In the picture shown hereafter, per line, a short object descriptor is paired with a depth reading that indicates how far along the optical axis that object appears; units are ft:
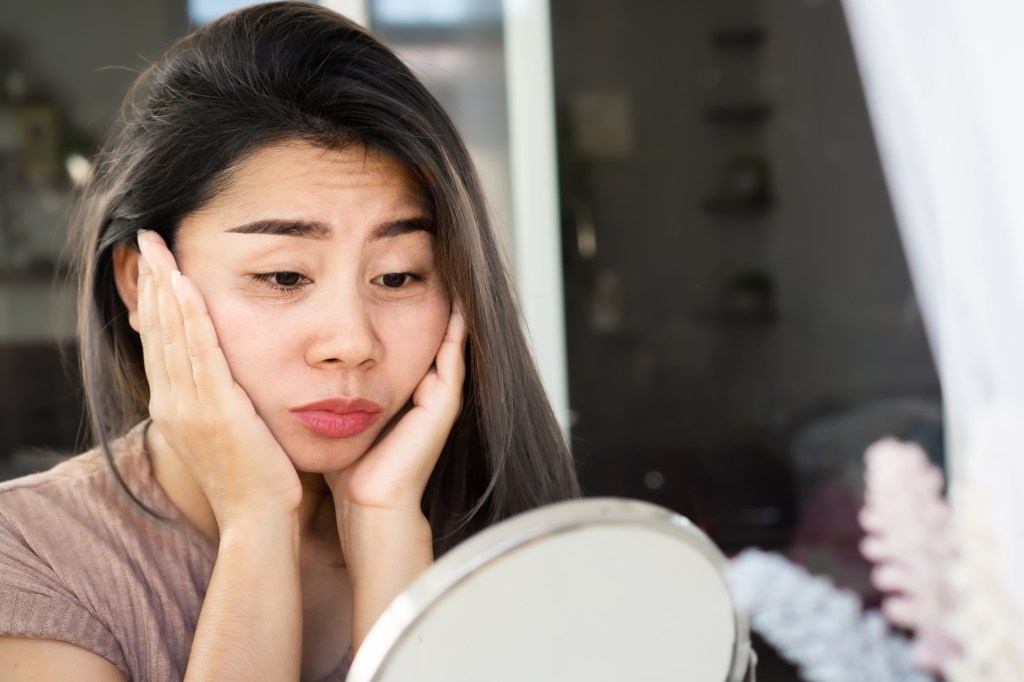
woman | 2.64
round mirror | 1.36
